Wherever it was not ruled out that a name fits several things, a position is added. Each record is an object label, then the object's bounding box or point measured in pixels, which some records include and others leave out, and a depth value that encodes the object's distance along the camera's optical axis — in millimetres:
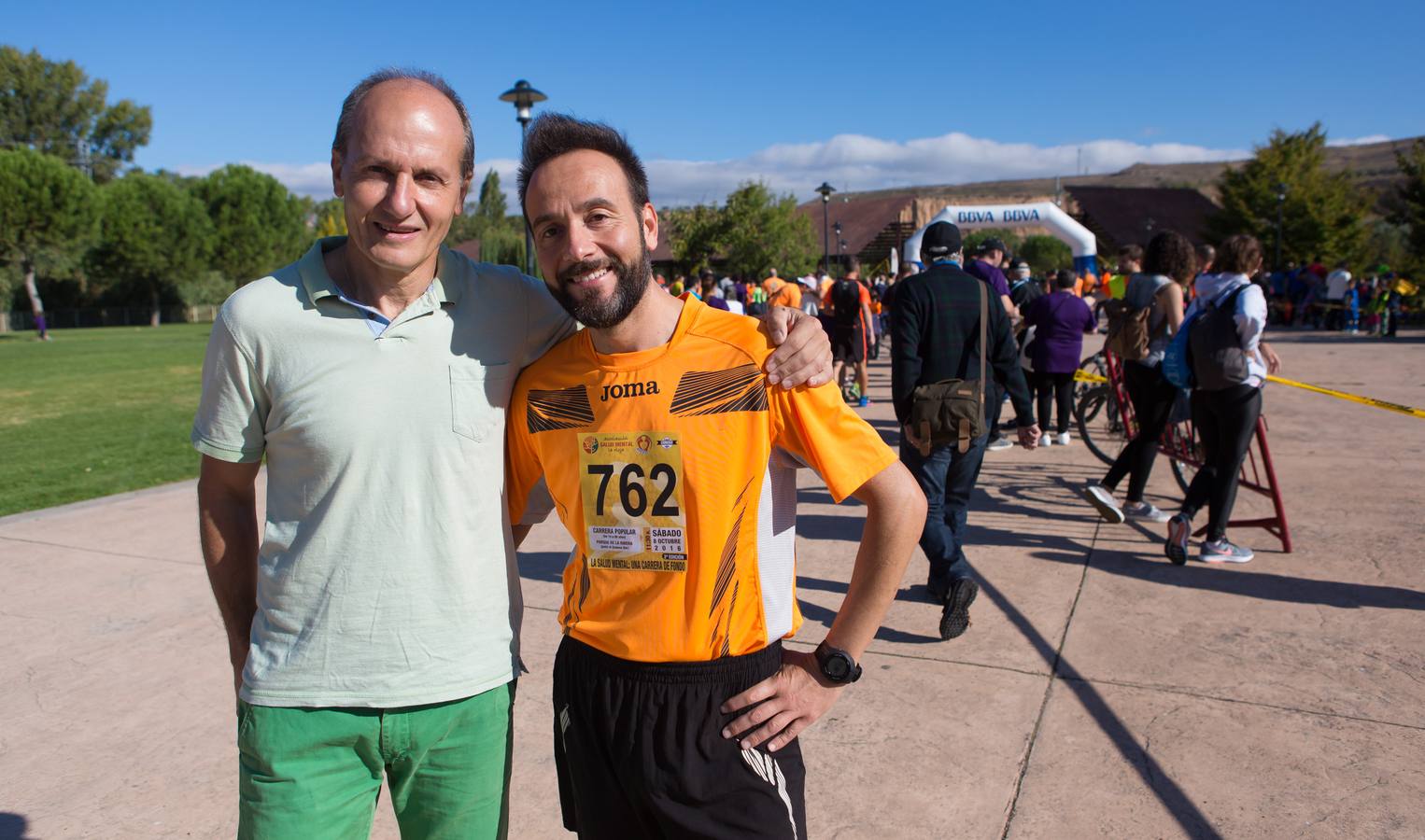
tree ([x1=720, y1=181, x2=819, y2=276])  42594
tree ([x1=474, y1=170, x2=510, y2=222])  95375
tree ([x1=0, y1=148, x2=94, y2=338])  46969
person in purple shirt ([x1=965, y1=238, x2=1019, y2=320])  7598
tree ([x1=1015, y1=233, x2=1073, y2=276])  56459
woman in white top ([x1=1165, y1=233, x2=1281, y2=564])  5348
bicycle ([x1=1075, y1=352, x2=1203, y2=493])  7254
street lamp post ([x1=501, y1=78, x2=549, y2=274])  14055
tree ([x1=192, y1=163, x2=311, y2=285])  62562
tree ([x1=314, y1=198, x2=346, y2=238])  78119
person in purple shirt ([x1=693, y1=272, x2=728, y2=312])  15305
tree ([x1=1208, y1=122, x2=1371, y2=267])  37344
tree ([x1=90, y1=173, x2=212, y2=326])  56750
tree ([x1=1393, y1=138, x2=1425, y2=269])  26750
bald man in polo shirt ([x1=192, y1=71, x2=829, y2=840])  1783
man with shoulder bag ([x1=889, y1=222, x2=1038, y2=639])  4773
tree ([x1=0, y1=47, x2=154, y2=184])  75250
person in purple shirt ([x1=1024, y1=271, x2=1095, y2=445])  9109
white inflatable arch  19672
